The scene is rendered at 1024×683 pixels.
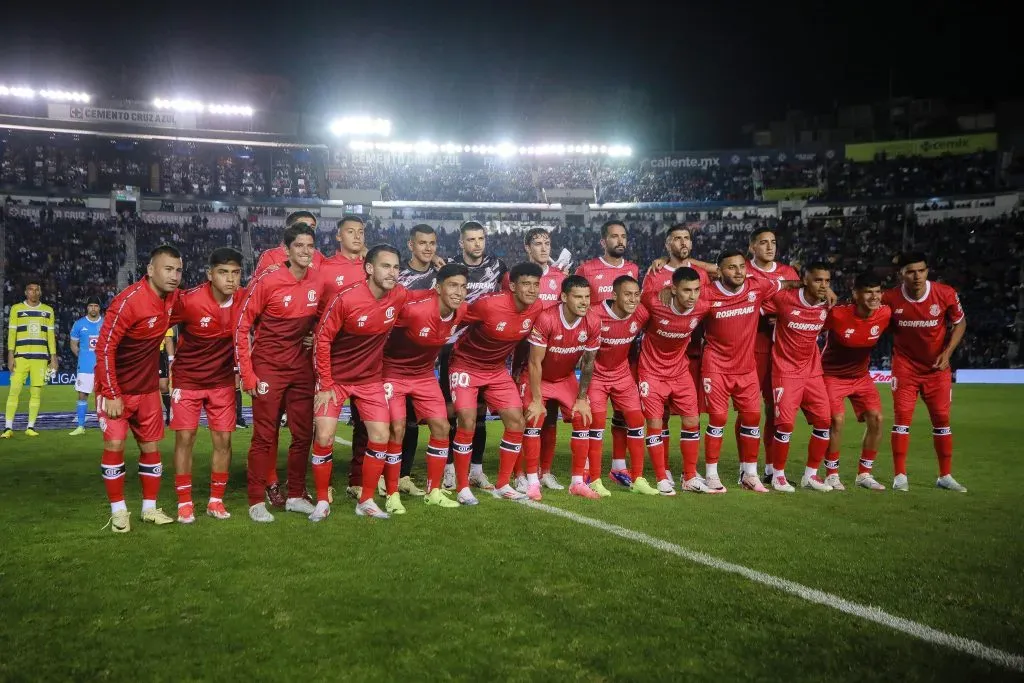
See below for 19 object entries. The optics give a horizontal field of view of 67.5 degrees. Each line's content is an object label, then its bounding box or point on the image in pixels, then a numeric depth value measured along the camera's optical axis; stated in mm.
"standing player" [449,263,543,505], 7109
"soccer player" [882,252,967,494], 8117
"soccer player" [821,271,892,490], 8008
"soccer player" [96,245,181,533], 5895
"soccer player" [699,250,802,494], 7766
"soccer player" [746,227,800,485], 8023
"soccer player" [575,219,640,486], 8398
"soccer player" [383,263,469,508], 6859
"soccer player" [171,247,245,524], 6293
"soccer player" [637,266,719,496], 7625
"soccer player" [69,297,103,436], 11992
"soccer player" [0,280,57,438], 11914
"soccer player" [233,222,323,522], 6457
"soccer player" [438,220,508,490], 7957
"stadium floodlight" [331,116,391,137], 39438
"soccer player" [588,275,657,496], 7551
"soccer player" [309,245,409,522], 6410
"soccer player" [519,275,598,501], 7242
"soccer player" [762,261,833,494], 7922
